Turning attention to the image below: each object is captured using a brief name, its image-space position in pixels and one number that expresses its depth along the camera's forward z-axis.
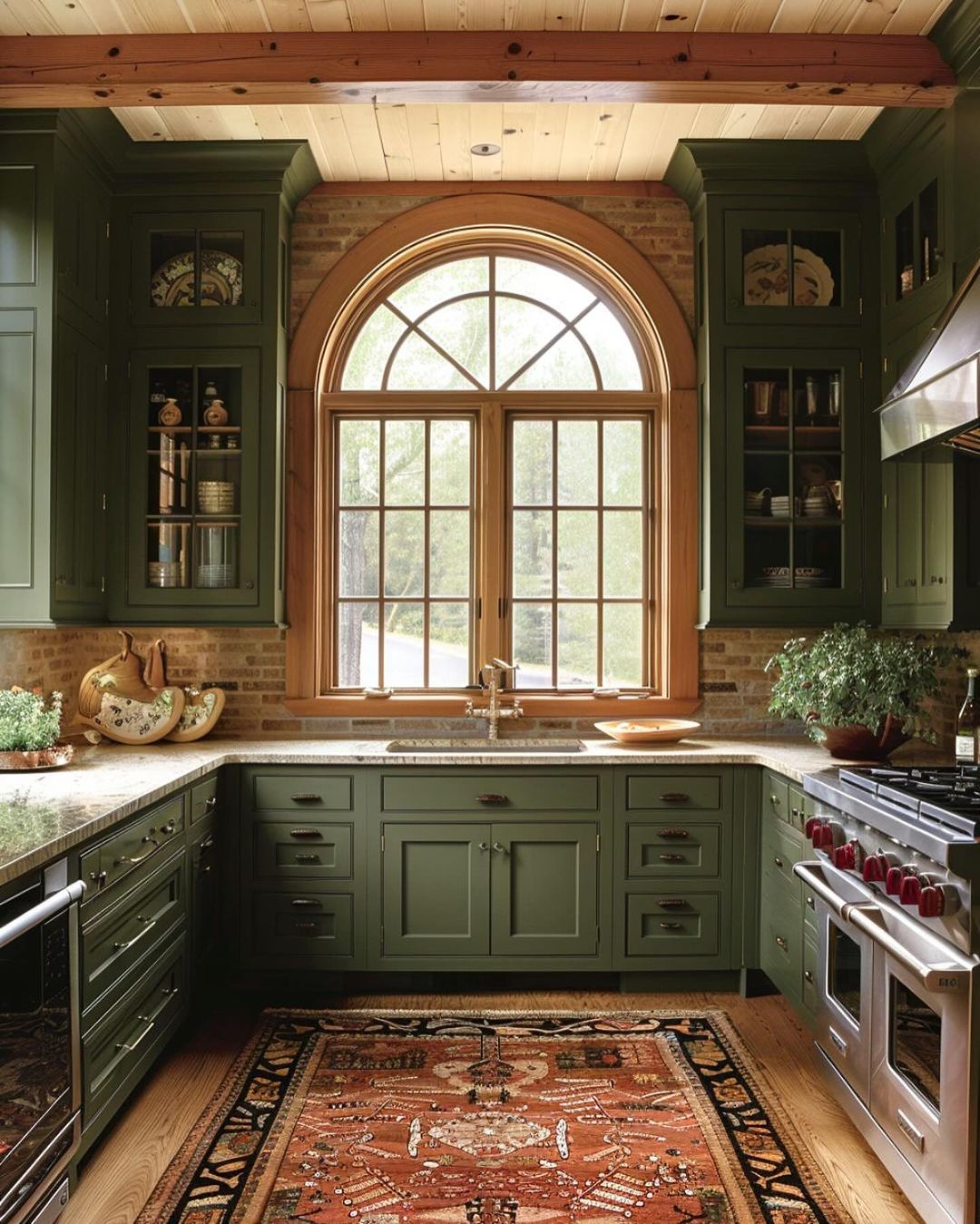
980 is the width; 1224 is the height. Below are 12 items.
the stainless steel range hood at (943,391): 2.50
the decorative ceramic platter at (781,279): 4.11
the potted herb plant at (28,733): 3.18
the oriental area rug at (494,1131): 2.43
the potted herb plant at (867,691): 3.44
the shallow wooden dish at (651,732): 3.99
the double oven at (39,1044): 1.99
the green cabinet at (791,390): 4.02
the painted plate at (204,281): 4.08
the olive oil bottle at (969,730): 3.17
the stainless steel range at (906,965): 2.13
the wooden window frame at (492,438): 4.29
